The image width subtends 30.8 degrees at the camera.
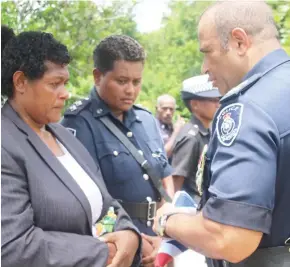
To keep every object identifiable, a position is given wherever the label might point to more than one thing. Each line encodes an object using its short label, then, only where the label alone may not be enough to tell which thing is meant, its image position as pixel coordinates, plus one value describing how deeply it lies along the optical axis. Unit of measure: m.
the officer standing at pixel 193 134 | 3.96
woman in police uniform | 2.85
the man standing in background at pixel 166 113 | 7.96
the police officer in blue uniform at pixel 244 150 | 1.56
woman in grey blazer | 1.92
